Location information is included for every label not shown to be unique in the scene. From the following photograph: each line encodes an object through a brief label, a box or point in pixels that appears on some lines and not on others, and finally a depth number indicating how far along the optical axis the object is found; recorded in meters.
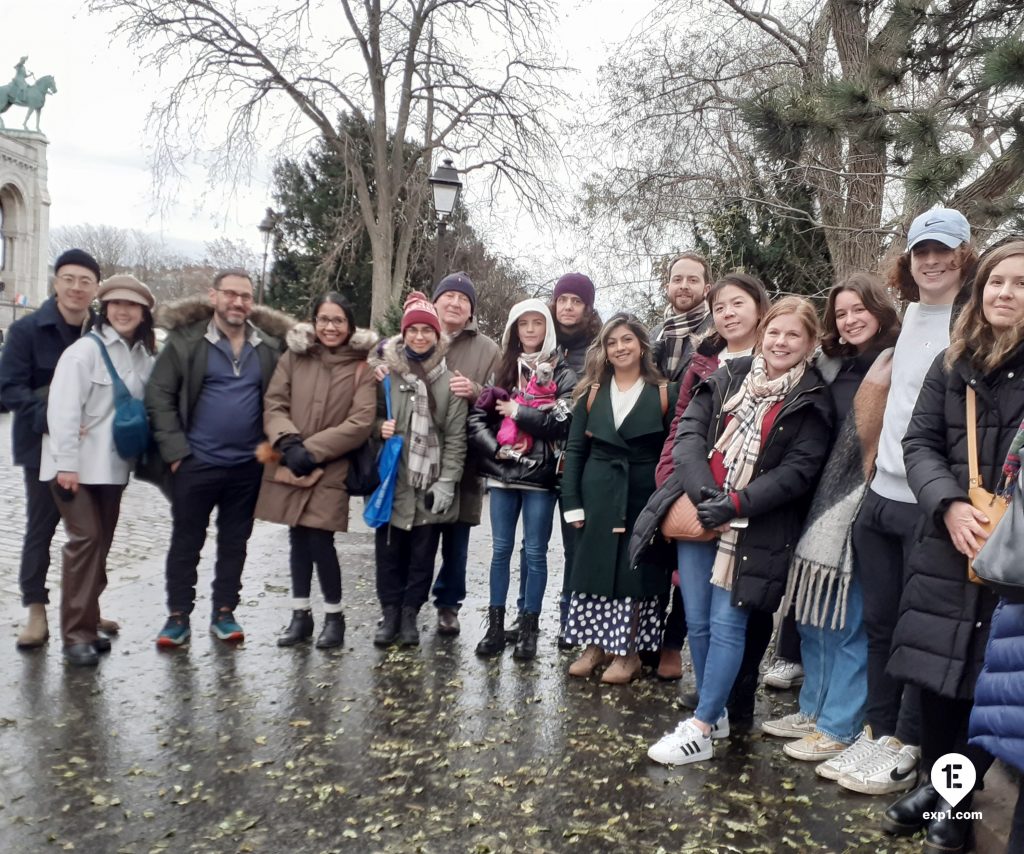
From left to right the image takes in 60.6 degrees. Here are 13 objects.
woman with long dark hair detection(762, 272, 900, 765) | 3.78
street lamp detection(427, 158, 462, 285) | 12.89
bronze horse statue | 52.88
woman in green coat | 4.69
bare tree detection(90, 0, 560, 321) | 19.02
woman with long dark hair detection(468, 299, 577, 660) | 5.06
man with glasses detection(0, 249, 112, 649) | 4.87
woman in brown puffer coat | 5.12
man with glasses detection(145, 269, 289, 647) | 5.03
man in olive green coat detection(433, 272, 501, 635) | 5.57
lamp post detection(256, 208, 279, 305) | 23.11
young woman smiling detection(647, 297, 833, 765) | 3.79
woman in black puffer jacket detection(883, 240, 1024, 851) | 3.01
